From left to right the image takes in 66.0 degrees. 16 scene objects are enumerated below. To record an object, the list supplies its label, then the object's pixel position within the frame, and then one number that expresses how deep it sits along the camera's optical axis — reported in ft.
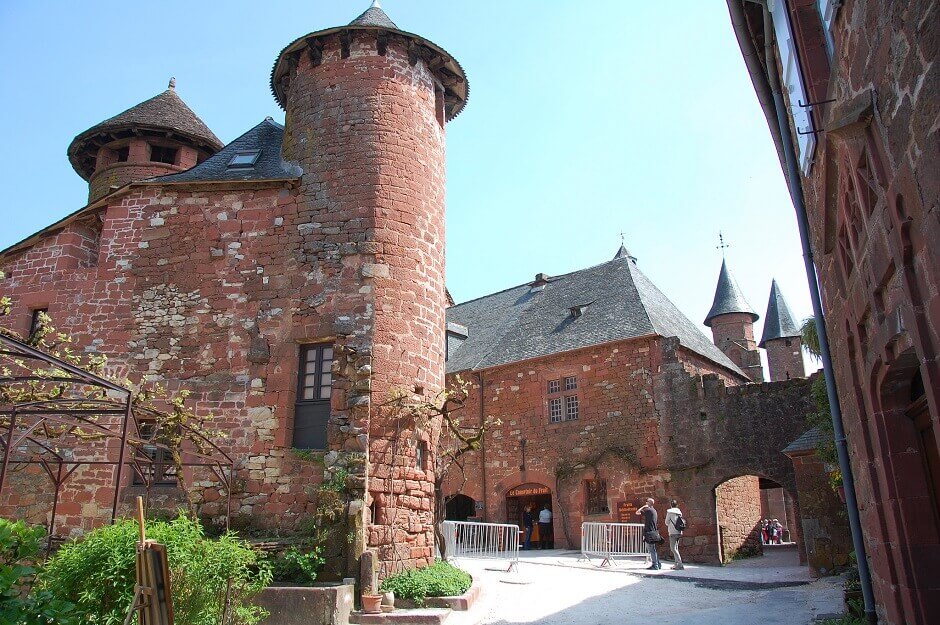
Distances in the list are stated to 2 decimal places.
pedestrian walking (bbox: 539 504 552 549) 67.00
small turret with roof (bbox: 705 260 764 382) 100.58
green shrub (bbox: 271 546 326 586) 31.91
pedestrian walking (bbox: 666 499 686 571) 51.57
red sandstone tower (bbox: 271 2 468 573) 35.70
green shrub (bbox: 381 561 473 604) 32.58
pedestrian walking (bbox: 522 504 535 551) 69.21
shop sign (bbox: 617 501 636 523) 61.36
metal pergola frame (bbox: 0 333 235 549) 31.63
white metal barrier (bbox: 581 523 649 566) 53.78
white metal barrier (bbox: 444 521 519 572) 47.70
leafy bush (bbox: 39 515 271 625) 20.59
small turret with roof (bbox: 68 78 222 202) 60.03
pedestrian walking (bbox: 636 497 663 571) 47.76
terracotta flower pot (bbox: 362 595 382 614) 30.76
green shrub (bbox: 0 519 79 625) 11.30
